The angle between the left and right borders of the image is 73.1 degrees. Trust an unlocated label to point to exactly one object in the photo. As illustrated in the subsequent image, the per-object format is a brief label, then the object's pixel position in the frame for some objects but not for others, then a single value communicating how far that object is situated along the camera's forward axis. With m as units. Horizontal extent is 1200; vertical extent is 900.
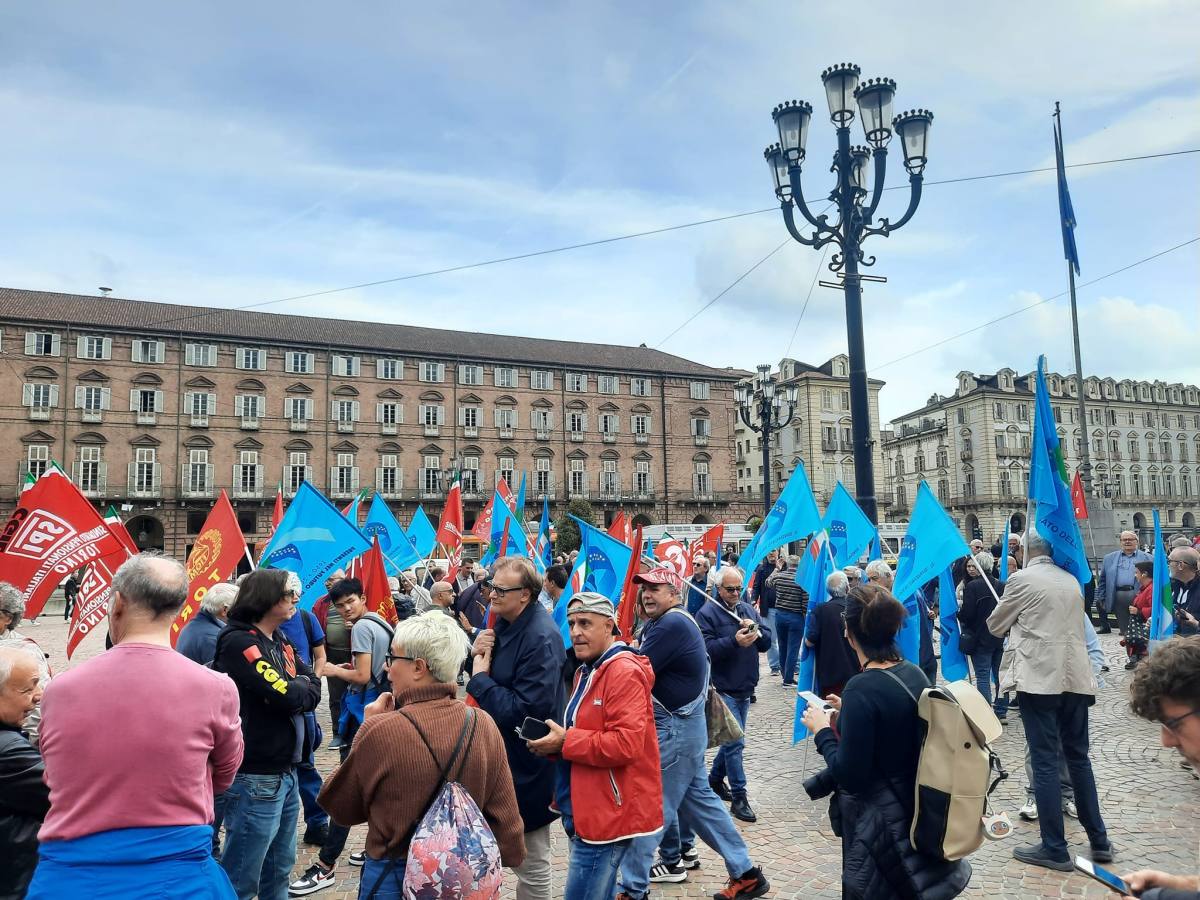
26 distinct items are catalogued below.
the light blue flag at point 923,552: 7.55
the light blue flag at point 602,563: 7.73
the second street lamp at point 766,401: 18.77
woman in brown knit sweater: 2.74
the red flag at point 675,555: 11.81
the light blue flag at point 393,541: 12.31
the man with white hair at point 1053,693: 4.83
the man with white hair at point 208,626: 4.66
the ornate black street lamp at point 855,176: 9.04
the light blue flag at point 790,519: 9.80
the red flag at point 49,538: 6.47
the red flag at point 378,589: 6.71
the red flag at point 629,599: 5.61
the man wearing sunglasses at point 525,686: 3.61
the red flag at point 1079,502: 14.45
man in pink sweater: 2.31
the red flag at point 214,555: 6.86
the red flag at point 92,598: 6.71
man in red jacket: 3.41
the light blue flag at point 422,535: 15.40
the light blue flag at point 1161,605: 8.22
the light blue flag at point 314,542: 7.04
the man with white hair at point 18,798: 2.61
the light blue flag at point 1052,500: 5.26
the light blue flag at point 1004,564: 9.29
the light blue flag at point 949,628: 7.84
